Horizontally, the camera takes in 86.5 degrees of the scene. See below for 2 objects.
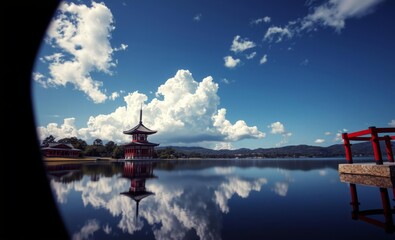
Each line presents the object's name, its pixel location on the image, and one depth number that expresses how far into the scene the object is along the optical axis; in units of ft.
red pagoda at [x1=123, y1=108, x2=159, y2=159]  187.01
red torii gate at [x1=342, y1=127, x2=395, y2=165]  50.98
